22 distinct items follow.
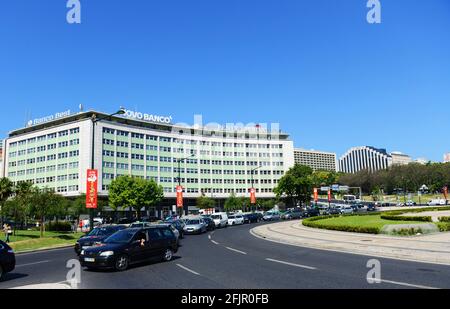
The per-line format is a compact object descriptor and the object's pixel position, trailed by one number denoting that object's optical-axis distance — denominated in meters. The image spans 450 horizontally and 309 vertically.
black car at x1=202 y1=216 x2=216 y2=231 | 39.12
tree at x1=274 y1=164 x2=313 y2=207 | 98.88
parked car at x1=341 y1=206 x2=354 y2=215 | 72.06
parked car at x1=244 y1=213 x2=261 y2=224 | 57.06
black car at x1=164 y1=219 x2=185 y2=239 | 33.19
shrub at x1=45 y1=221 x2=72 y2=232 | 43.66
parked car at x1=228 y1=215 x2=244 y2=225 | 53.08
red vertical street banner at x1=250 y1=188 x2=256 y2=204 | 55.82
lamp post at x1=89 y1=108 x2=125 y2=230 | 27.14
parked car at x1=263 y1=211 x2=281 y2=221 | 61.16
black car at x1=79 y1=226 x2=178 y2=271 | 13.61
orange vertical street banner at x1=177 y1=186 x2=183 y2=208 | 48.53
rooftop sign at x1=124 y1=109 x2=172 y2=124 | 98.71
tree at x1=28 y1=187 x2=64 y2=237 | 34.91
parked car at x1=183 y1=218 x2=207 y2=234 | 35.56
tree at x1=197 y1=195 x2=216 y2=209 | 95.66
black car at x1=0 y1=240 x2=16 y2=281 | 12.92
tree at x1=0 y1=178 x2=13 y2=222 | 42.59
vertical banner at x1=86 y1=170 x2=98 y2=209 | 28.56
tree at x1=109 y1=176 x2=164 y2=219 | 75.18
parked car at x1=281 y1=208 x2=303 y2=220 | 62.17
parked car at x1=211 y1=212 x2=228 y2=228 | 47.37
